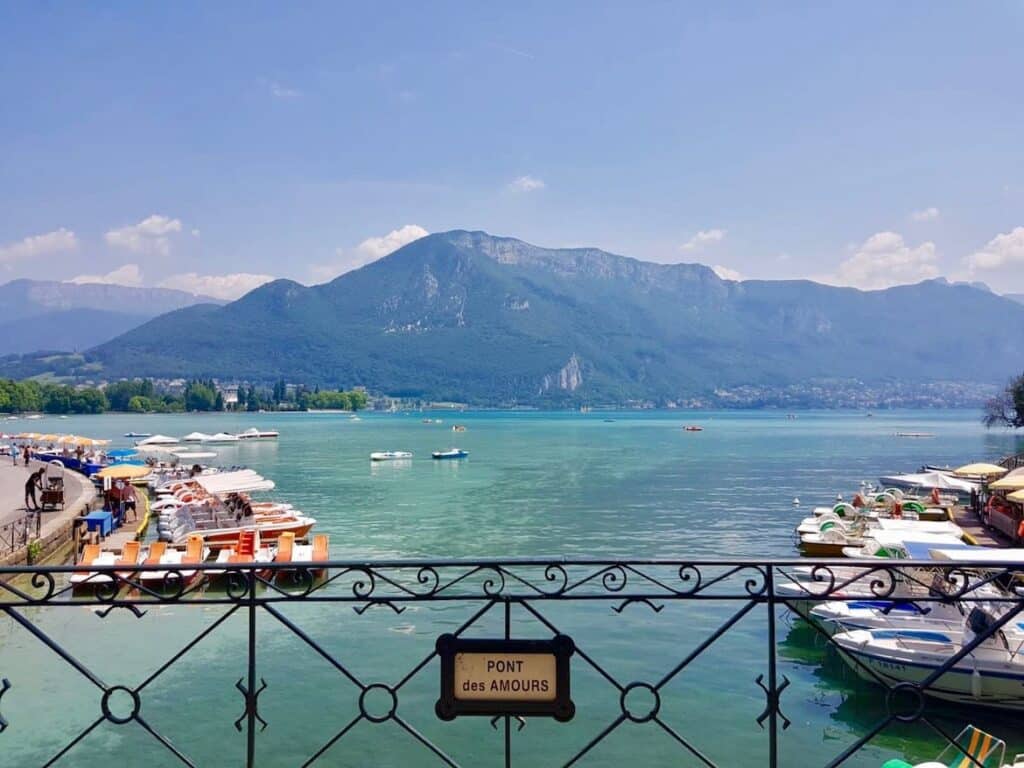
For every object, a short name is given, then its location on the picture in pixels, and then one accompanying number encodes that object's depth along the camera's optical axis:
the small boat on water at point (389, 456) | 66.74
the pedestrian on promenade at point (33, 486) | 28.52
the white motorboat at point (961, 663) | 11.77
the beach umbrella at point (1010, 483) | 25.48
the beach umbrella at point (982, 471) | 36.59
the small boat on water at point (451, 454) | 70.12
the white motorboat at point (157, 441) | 70.38
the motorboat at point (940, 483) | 36.28
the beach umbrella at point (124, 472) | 34.10
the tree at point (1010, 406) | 71.75
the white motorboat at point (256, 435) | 102.88
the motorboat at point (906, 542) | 17.66
